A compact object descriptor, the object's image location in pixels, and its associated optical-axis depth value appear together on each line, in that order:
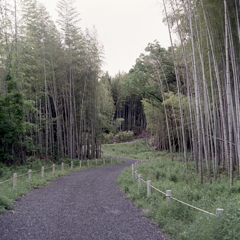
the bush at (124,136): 37.25
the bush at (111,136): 36.82
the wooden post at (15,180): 6.89
